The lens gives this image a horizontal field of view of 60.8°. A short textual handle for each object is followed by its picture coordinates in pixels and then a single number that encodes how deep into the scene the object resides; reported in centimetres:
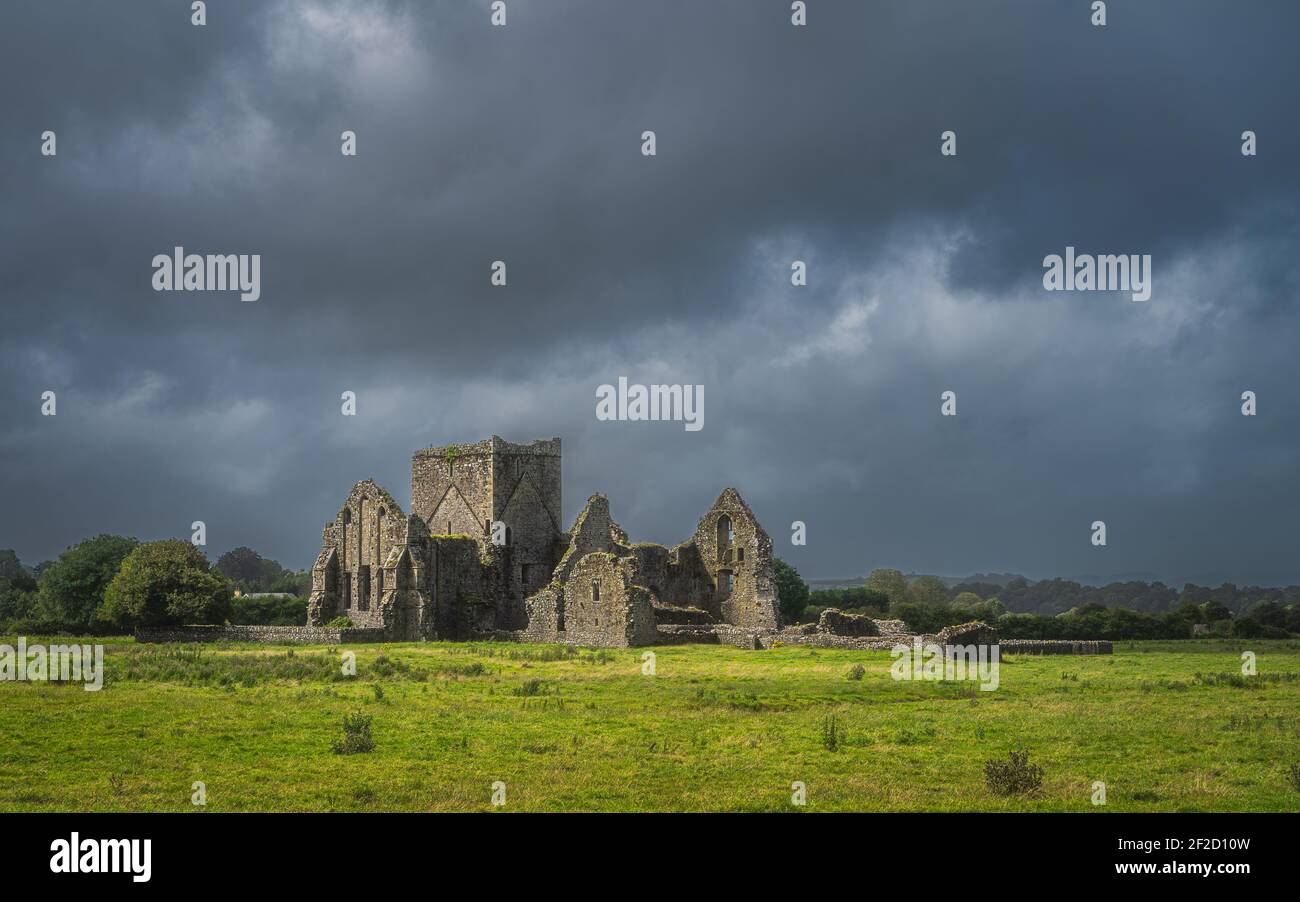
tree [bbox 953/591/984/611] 13582
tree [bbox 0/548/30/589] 14506
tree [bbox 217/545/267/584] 16550
